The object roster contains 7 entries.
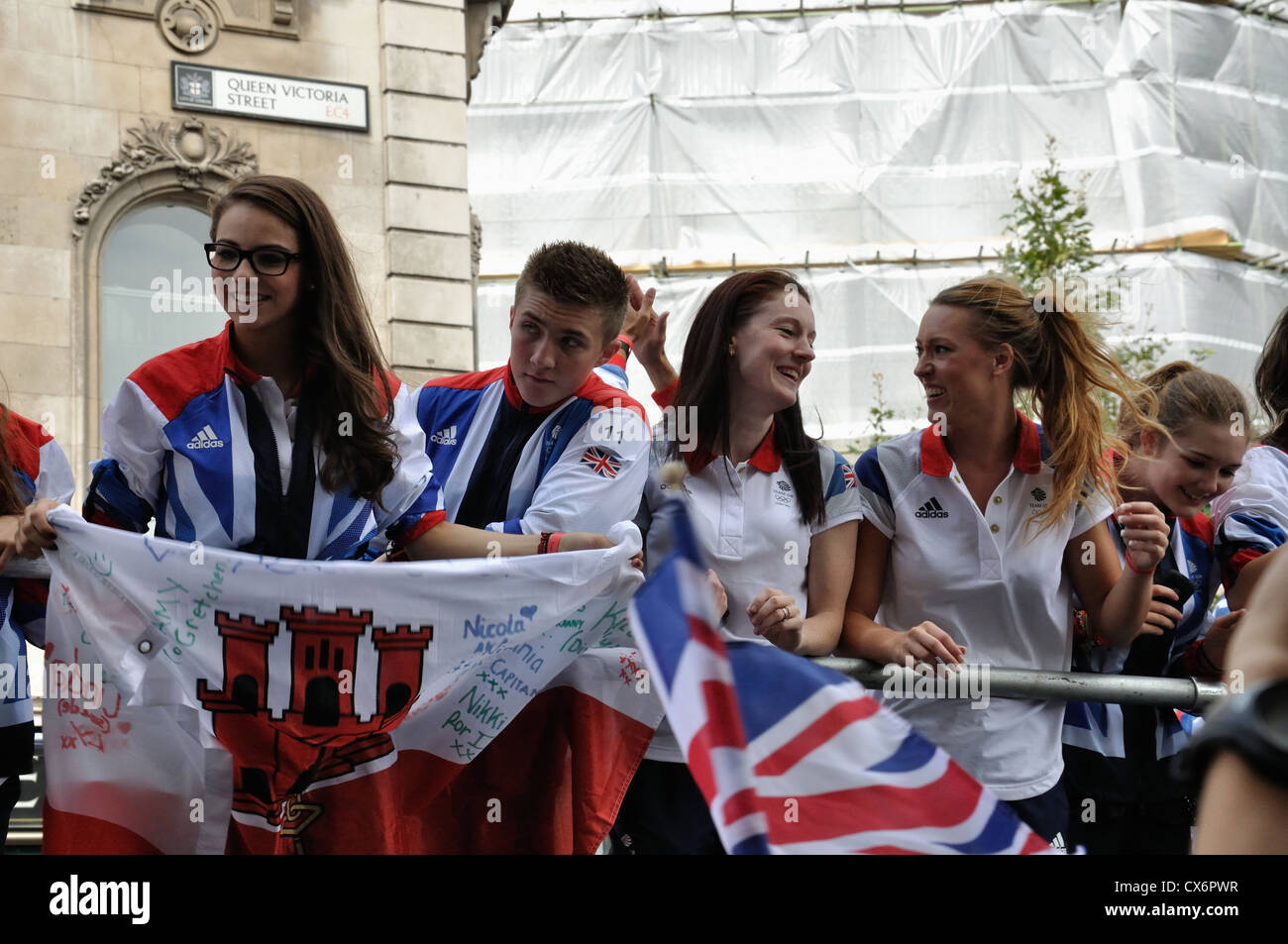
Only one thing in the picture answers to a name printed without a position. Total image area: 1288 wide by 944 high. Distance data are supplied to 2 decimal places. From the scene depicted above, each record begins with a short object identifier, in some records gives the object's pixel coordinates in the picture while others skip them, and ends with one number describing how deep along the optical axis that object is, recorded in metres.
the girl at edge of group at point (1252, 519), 4.79
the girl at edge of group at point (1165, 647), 4.64
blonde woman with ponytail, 4.18
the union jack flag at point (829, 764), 2.25
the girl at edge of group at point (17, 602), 3.69
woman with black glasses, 3.56
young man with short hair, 4.08
